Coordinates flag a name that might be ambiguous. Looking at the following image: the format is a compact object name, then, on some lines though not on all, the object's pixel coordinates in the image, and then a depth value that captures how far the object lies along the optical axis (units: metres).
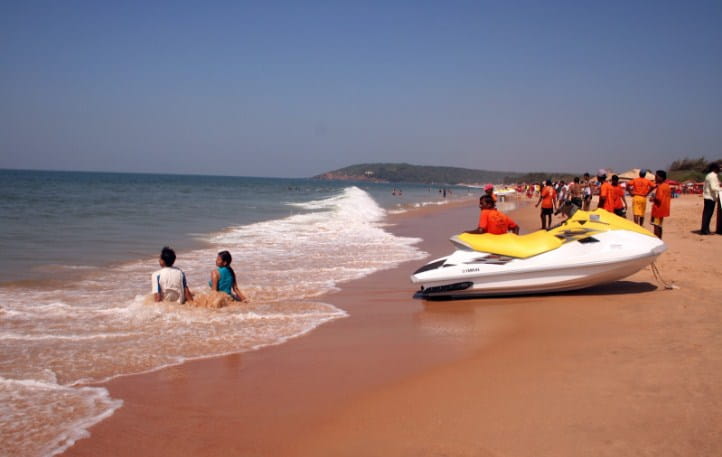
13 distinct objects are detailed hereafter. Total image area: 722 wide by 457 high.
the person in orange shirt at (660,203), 12.01
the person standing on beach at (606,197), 13.24
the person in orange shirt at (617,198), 13.24
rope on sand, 8.16
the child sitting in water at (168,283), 7.27
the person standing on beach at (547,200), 17.86
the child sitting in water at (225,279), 7.80
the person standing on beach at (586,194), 24.09
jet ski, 7.73
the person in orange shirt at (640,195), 12.96
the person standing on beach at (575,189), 19.43
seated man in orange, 8.51
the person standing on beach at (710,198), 13.39
